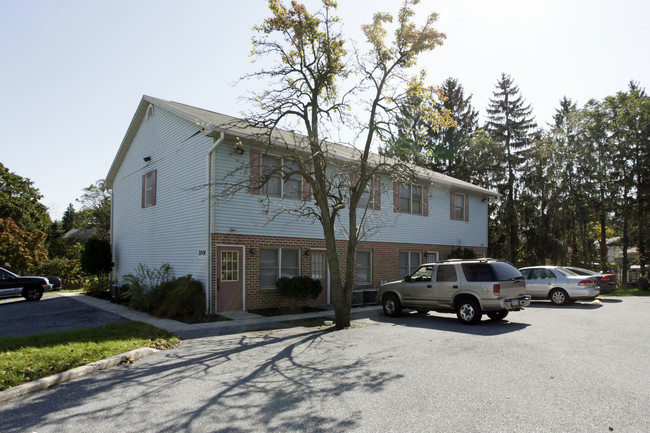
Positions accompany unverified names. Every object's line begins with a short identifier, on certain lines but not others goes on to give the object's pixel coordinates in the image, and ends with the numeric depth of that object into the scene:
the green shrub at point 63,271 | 23.75
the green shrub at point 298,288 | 14.06
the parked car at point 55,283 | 19.69
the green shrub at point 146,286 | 14.28
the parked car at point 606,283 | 18.73
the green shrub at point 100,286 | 19.42
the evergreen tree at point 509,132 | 37.81
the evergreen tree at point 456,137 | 39.47
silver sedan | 16.47
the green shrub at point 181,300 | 12.94
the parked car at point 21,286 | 17.11
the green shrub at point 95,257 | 19.47
